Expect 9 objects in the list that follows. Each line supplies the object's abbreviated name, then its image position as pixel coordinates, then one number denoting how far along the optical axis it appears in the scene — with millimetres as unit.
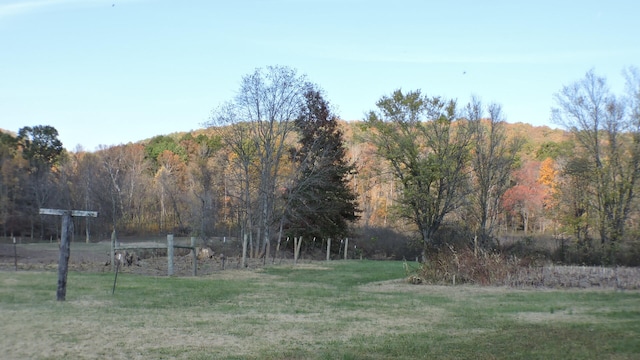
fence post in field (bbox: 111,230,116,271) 20125
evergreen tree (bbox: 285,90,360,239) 40000
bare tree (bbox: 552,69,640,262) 34375
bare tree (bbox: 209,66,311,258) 36781
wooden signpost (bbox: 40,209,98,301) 12773
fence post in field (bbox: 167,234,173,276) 20516
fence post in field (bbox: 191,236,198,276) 20780
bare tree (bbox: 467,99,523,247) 41094
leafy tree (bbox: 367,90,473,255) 38375
